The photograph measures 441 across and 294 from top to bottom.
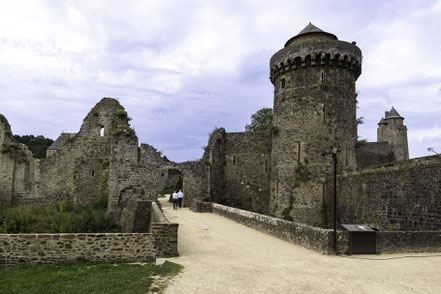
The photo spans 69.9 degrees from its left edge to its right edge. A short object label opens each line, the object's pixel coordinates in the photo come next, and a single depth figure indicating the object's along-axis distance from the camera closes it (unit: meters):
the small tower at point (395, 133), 45.09
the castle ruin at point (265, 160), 18.75
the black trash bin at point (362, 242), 10.29
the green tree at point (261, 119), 38.25
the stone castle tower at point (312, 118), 18.80
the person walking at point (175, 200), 21.66
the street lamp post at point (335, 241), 10.21
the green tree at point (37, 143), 67.86
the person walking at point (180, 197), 21.92
